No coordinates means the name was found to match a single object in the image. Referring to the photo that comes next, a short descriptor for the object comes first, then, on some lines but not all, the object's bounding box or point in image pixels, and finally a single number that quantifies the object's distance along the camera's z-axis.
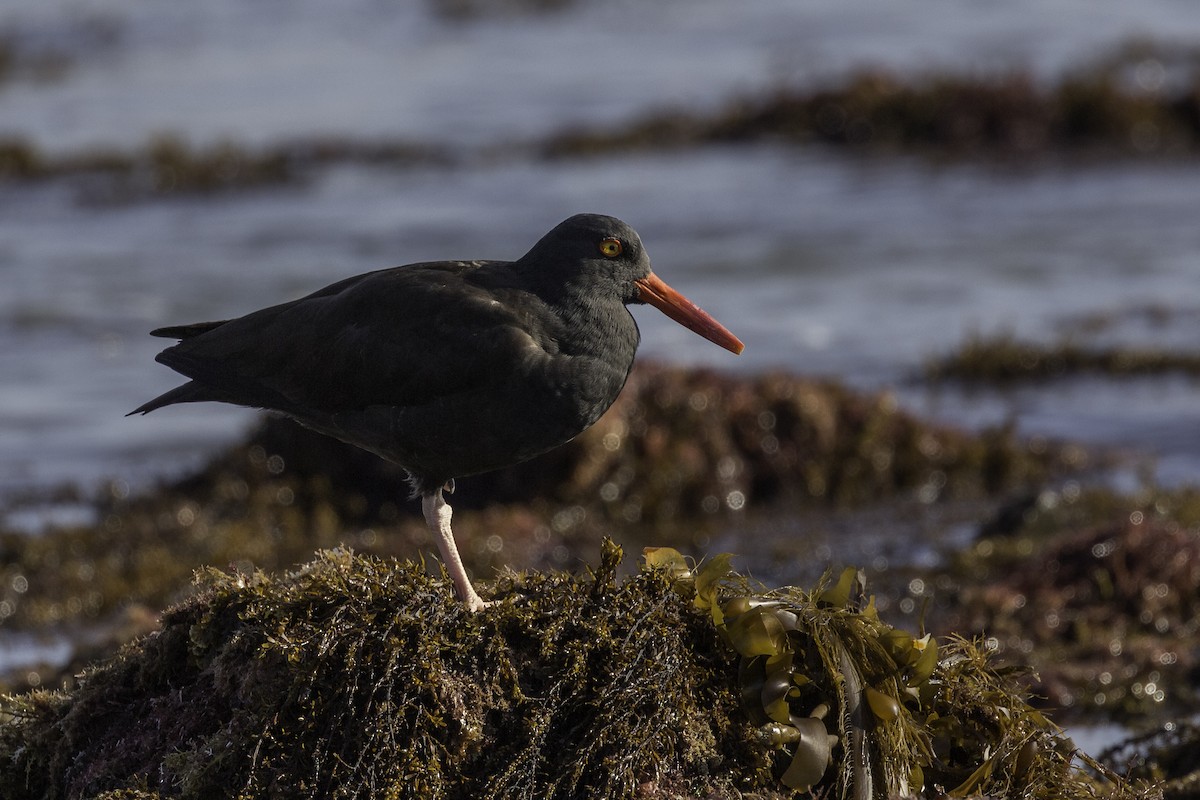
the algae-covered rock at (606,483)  17.34
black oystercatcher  8.60
